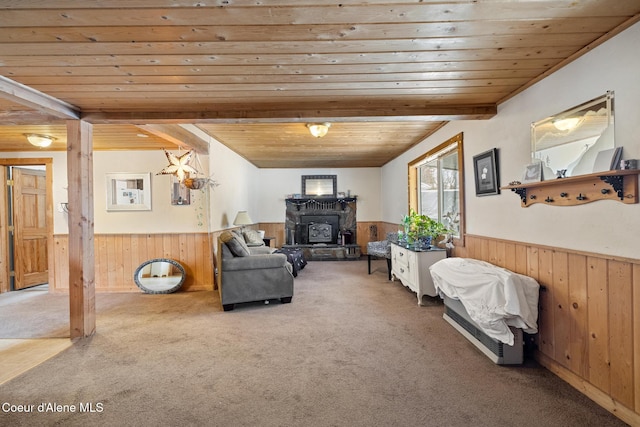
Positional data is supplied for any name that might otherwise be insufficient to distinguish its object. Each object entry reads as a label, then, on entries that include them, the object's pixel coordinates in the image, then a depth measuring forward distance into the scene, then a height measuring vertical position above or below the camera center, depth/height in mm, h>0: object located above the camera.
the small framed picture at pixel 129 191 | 4895 +403
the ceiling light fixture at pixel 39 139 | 3964 +1023
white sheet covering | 2238 -691
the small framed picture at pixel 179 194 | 4867 +339
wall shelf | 1686 +123
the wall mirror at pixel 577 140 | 1817 +451
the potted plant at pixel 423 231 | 4051 -268
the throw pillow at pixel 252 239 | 5578 -448
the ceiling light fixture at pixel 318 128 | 3920 +1084
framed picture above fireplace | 8039 +735
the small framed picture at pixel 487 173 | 2939 +370
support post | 2943 -111
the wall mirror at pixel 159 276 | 4676 -929
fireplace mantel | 7984 -147
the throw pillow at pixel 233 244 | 3848 -368
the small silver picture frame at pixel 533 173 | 2311 +276
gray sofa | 3756 -756
